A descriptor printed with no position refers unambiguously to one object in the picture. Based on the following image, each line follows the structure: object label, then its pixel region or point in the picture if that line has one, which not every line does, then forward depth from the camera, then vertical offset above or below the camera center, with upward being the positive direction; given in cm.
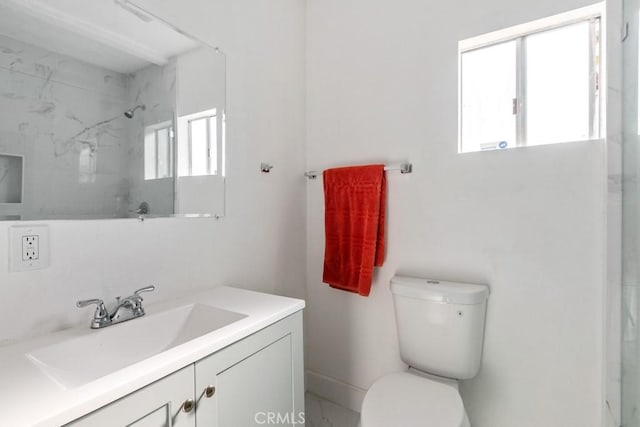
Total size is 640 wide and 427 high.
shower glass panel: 94 -6
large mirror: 79 +31
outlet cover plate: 77 -10
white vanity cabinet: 62 -46
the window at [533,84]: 124 +57
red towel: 152 -8
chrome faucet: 87 -31
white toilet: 105 -60
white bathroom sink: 72 -38
